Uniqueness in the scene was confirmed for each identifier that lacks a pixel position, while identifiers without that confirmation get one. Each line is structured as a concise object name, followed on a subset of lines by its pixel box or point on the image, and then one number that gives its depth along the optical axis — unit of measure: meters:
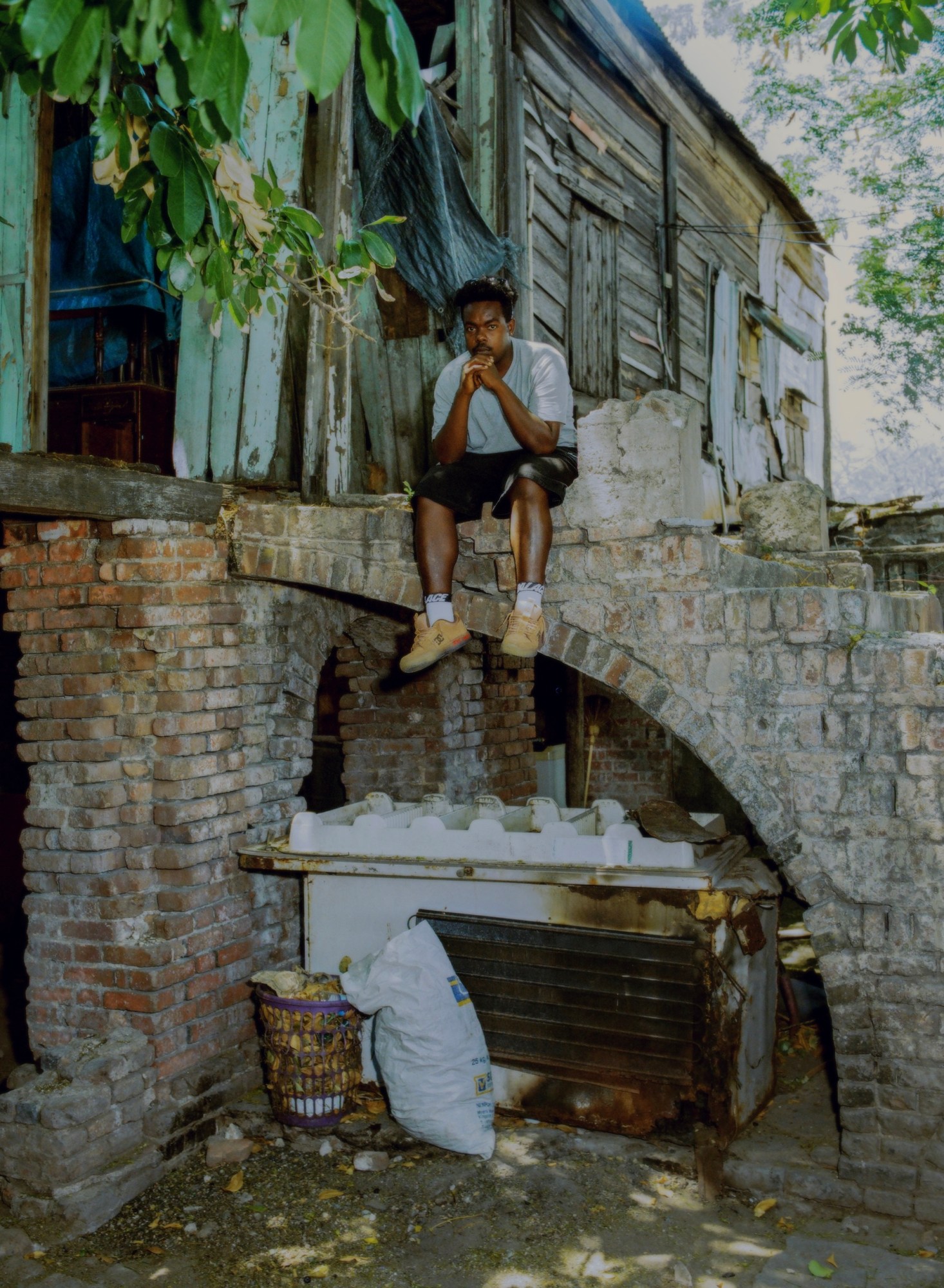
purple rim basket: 4.28
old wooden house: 4.77
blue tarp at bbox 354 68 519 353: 5.41
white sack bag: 4.09
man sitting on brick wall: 3.99
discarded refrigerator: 3.96
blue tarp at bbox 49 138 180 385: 5.39
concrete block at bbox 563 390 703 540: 3.99
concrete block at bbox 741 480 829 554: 5.09
